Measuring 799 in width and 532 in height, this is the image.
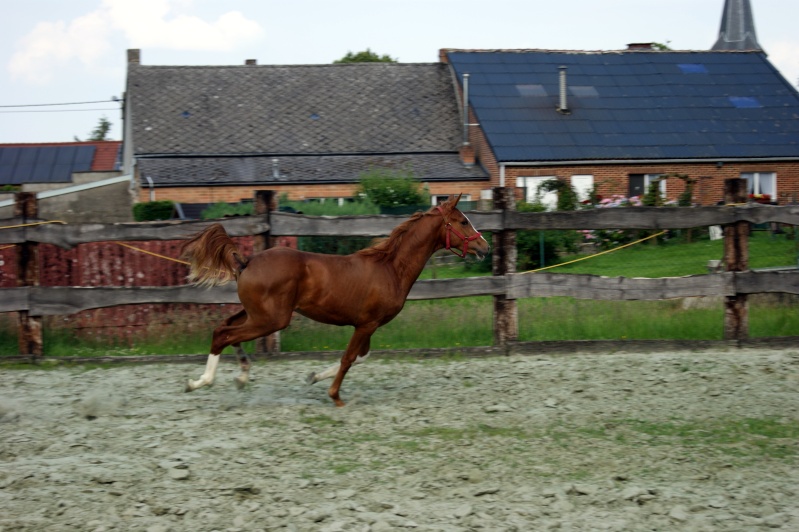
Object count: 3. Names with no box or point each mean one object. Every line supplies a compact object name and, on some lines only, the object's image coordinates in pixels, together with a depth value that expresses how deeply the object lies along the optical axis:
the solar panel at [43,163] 51.59
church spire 45.12
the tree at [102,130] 112.19
